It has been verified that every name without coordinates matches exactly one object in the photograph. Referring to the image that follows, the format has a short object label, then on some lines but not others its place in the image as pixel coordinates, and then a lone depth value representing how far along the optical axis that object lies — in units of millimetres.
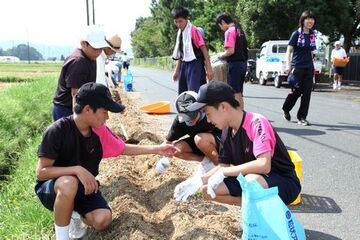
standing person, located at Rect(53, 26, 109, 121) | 4113
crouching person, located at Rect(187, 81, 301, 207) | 2920
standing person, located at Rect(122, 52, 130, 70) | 24431
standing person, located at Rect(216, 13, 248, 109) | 6844
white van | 19031
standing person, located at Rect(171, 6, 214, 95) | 6059
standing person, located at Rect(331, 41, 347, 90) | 17469
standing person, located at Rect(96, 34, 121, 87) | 4375
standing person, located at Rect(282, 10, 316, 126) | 7848
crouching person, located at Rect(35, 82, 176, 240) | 3134
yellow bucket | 3967
